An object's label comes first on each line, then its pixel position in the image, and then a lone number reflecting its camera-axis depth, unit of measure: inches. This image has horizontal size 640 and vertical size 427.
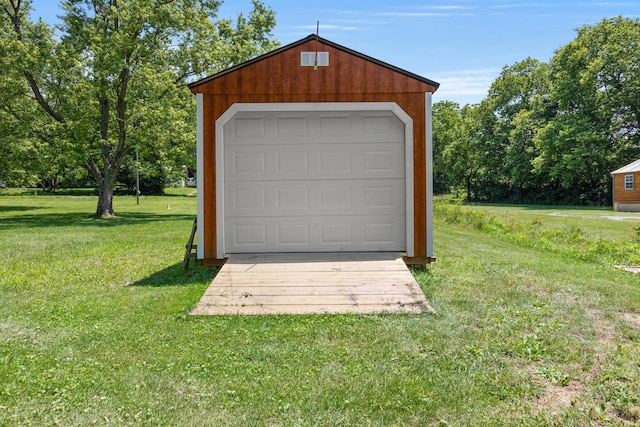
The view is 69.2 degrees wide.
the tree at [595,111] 1164.5
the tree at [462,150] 1621.6
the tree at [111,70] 659.4
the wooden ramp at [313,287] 207.5
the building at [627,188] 968.9
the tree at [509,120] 1451.8
